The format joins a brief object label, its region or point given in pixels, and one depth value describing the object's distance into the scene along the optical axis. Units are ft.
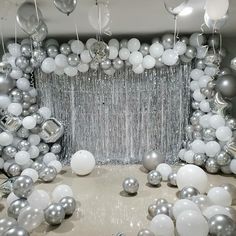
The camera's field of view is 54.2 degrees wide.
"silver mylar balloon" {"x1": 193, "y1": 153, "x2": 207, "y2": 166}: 8.34
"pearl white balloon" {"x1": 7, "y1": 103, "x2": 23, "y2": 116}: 8.18
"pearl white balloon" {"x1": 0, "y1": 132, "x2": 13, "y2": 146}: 8.06
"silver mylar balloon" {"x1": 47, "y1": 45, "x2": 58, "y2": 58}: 8.39
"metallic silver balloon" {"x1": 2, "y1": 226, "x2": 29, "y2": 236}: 4.73
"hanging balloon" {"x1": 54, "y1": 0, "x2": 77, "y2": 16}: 4.37
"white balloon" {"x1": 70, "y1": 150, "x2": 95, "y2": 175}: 8.06
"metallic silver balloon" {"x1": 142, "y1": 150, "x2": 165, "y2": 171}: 8.27
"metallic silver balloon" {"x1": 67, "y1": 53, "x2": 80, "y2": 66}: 8.33
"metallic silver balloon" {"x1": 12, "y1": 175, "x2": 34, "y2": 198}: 5.91
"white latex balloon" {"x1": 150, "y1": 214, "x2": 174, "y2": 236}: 4.99
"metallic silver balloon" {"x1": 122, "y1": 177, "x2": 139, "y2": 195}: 6.91
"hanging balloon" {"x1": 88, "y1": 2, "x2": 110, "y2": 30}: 5.28
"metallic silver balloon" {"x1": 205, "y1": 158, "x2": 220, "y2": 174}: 8.14
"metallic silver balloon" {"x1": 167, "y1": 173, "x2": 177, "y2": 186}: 7.29
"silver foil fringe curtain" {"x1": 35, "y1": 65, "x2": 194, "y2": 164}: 9.13
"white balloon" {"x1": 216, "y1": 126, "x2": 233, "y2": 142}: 7.84
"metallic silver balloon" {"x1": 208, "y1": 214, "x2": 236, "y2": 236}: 4.68
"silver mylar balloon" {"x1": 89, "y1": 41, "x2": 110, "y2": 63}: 5.91
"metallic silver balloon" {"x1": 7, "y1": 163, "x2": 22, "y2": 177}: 7.97
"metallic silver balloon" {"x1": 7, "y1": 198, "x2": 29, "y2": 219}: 5.71
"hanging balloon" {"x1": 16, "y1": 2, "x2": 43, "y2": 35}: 5.05
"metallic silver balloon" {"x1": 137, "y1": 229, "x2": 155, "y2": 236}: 4.90
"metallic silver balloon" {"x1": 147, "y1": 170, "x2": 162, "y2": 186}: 7.37
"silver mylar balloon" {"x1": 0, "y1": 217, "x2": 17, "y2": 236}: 4.96
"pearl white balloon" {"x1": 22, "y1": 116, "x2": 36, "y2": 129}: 8.24
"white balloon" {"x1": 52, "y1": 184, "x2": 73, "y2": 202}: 6.24
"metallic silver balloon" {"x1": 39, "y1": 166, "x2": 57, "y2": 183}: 7.71
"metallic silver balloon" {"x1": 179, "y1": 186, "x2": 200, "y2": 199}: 6.11
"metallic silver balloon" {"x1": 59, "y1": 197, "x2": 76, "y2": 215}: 5.93
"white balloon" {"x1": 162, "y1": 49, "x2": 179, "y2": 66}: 8.26
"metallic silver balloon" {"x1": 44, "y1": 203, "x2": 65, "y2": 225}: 5.61
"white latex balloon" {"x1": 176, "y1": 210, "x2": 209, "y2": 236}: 4.71
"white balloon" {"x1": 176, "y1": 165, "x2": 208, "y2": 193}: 6.63
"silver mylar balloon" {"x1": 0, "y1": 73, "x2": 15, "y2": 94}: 8.18
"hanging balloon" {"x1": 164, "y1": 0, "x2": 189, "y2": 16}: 4.46
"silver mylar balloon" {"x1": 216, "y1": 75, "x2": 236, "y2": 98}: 7.88
